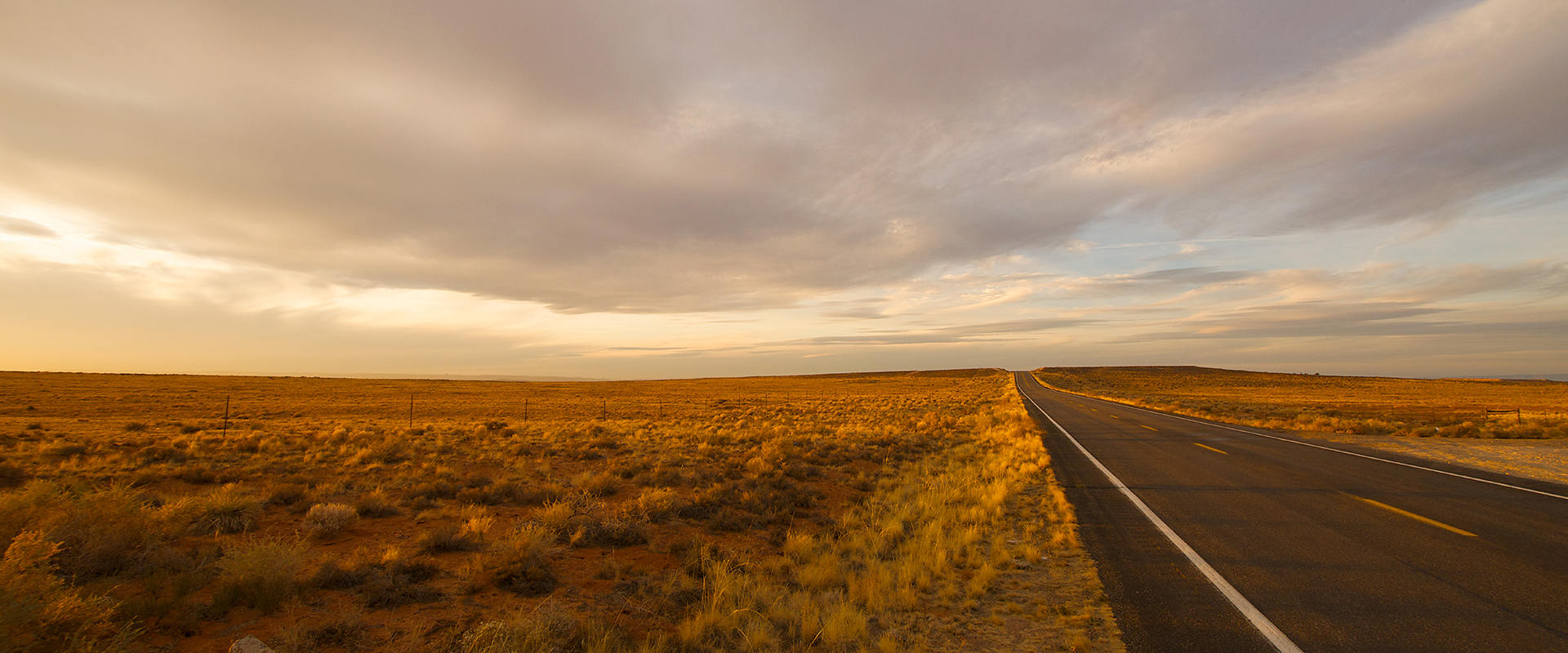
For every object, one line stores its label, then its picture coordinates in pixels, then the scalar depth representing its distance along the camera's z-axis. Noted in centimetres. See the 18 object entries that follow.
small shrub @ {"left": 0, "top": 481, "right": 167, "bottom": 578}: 616
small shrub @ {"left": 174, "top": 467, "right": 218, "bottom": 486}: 1180
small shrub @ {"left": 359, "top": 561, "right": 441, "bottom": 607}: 626
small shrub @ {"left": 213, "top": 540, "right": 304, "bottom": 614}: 586
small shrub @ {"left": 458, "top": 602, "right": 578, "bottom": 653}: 502
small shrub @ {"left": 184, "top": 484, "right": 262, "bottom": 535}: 825
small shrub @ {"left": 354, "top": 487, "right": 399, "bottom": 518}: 975
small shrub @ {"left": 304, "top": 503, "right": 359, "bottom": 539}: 856
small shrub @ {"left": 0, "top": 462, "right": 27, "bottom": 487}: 1119
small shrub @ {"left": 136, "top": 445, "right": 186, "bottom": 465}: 1401
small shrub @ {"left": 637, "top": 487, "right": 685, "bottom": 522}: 985
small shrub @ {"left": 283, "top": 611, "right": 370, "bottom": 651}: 503
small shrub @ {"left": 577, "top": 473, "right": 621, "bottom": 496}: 1170
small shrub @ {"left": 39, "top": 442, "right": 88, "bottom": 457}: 1479
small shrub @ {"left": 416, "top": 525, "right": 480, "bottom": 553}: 793
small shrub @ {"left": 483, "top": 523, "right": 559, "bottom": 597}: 680
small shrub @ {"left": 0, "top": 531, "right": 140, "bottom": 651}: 420
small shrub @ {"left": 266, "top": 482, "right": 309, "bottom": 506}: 1012
